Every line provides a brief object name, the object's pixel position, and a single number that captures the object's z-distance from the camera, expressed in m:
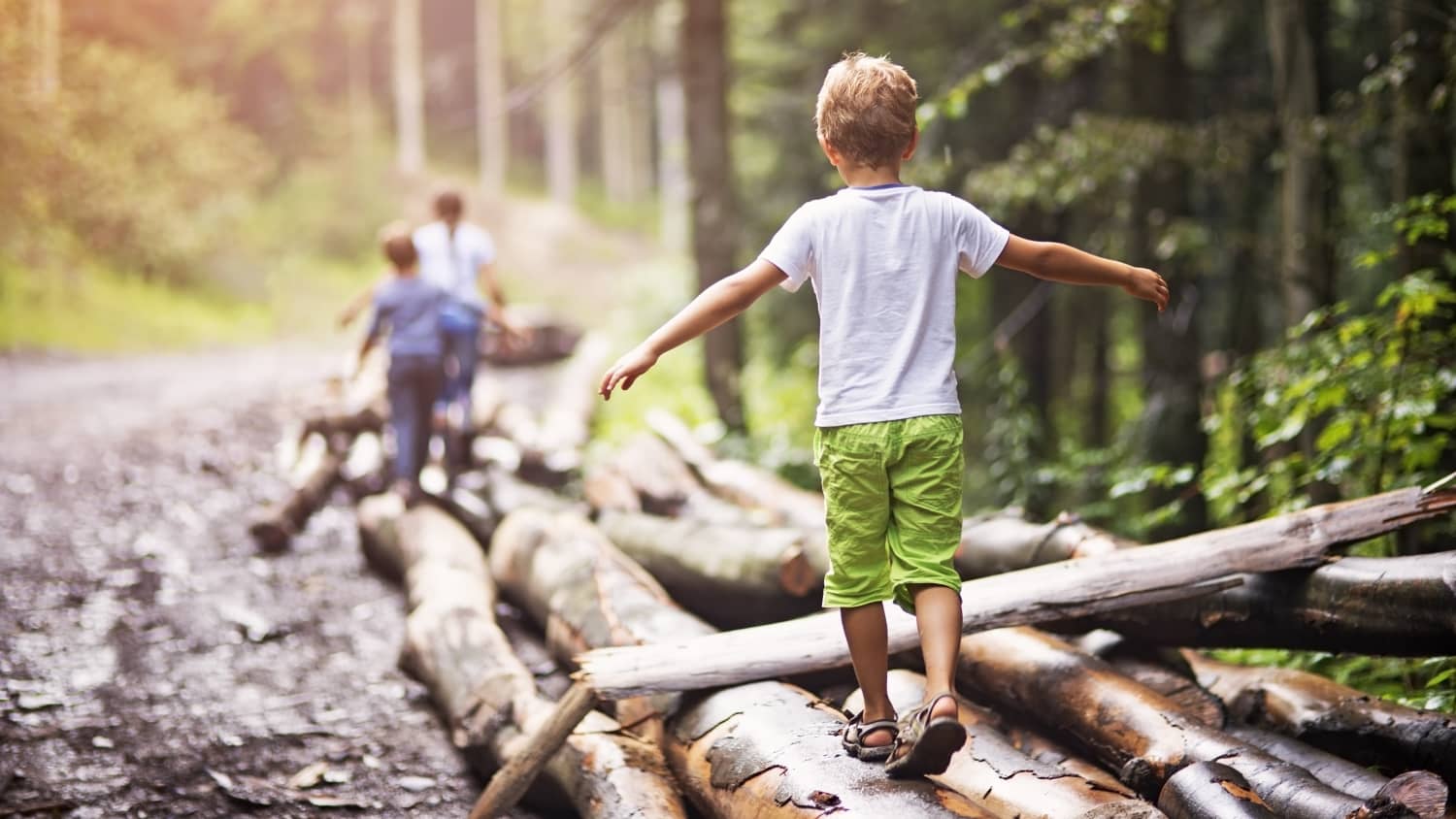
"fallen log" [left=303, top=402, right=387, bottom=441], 9.96
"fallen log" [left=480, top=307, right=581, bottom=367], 17.03
